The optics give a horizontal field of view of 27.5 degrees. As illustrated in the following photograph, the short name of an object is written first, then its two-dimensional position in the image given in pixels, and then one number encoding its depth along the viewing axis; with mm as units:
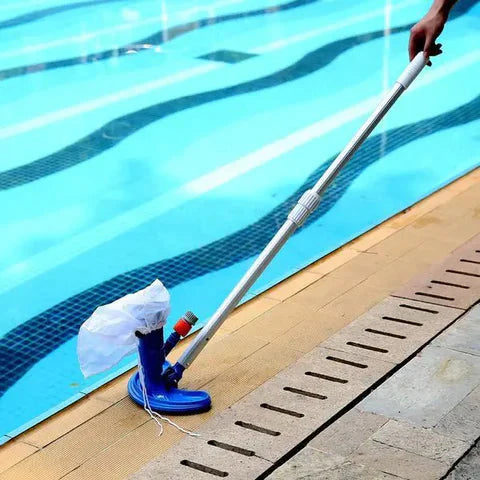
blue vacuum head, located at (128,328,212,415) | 3143
